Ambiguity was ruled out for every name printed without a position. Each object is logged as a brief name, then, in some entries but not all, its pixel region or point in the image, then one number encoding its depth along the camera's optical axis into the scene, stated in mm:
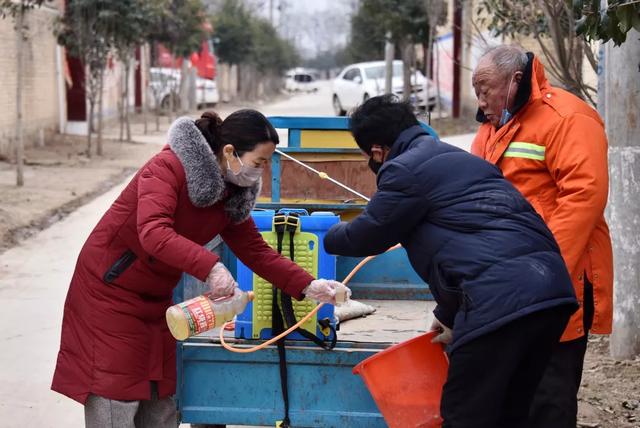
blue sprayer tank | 4215
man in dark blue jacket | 3082
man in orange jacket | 3584
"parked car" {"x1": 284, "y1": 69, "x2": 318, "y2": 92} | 78788
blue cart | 4020
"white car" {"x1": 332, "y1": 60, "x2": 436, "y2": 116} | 27516
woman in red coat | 3369
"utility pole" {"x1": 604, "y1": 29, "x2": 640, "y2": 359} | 5465
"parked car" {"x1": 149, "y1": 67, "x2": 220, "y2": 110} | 30531
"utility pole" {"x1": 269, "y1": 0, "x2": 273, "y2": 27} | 88975
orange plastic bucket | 3586
